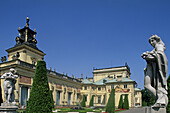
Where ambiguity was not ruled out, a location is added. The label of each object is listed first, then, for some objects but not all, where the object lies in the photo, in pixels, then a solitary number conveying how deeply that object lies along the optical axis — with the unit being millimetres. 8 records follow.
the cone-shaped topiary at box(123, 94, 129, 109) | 39500
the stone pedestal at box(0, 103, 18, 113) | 8180
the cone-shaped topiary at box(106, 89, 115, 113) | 25575
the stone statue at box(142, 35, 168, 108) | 4328
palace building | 29031
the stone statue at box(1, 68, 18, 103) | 8734
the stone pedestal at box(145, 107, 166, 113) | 4199
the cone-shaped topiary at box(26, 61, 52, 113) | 10414
